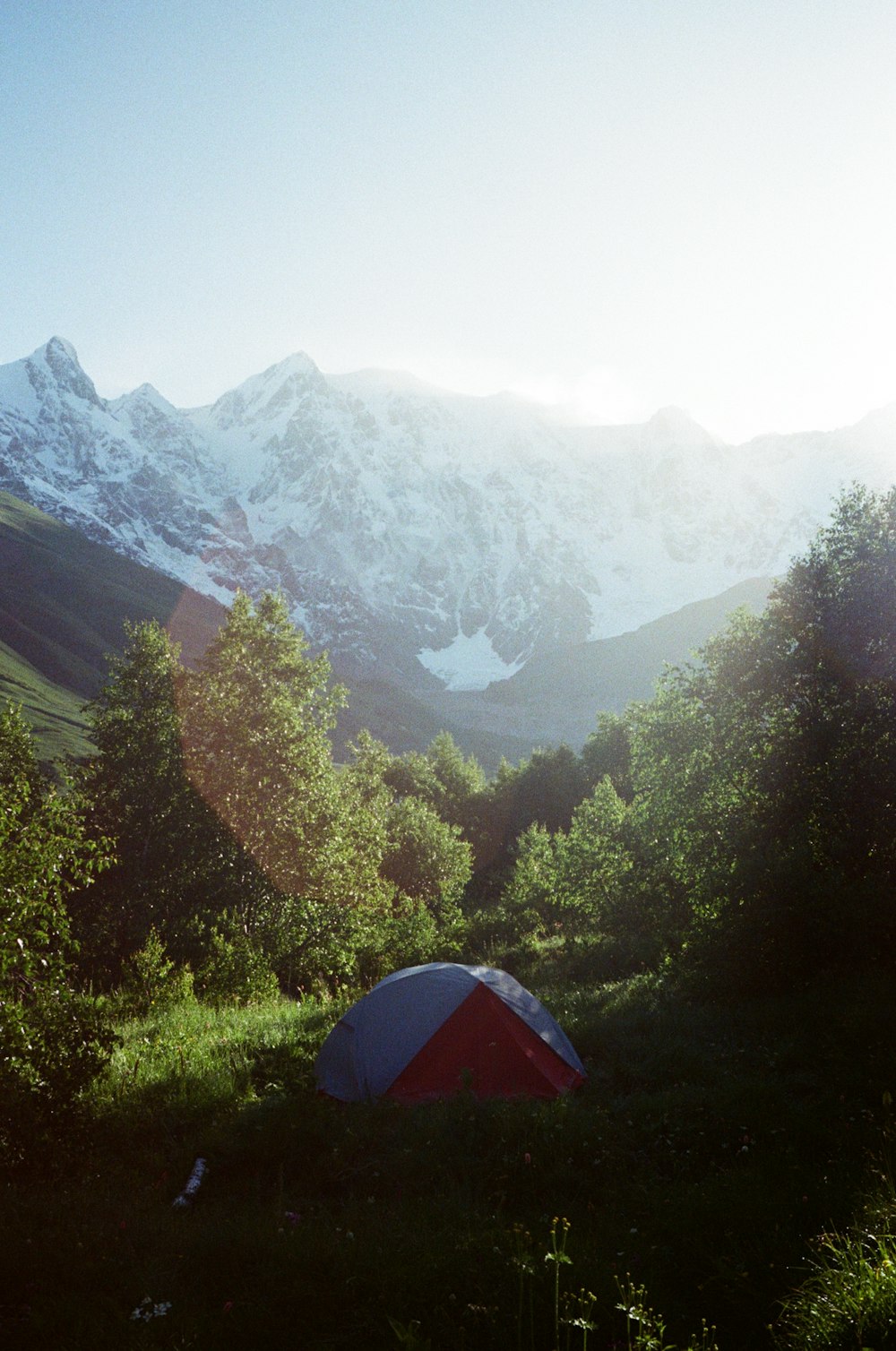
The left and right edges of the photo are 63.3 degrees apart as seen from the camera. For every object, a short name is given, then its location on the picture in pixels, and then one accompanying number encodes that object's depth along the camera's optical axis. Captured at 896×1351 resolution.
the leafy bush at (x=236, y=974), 17.66
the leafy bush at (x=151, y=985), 15.54
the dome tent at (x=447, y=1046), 11.49
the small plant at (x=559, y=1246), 4.90
